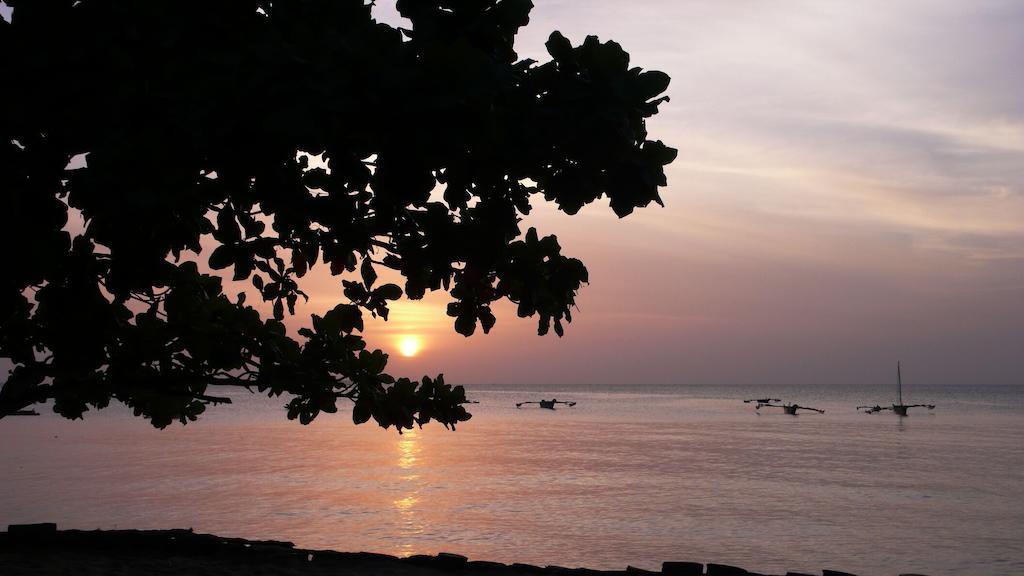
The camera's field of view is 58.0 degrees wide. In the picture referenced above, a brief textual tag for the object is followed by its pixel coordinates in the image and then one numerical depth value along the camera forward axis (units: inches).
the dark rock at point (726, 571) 526.6
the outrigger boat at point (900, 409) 4581.9
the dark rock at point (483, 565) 529.7
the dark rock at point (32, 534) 527.8
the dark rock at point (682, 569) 522.9
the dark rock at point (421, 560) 551.2
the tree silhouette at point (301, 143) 151.5
